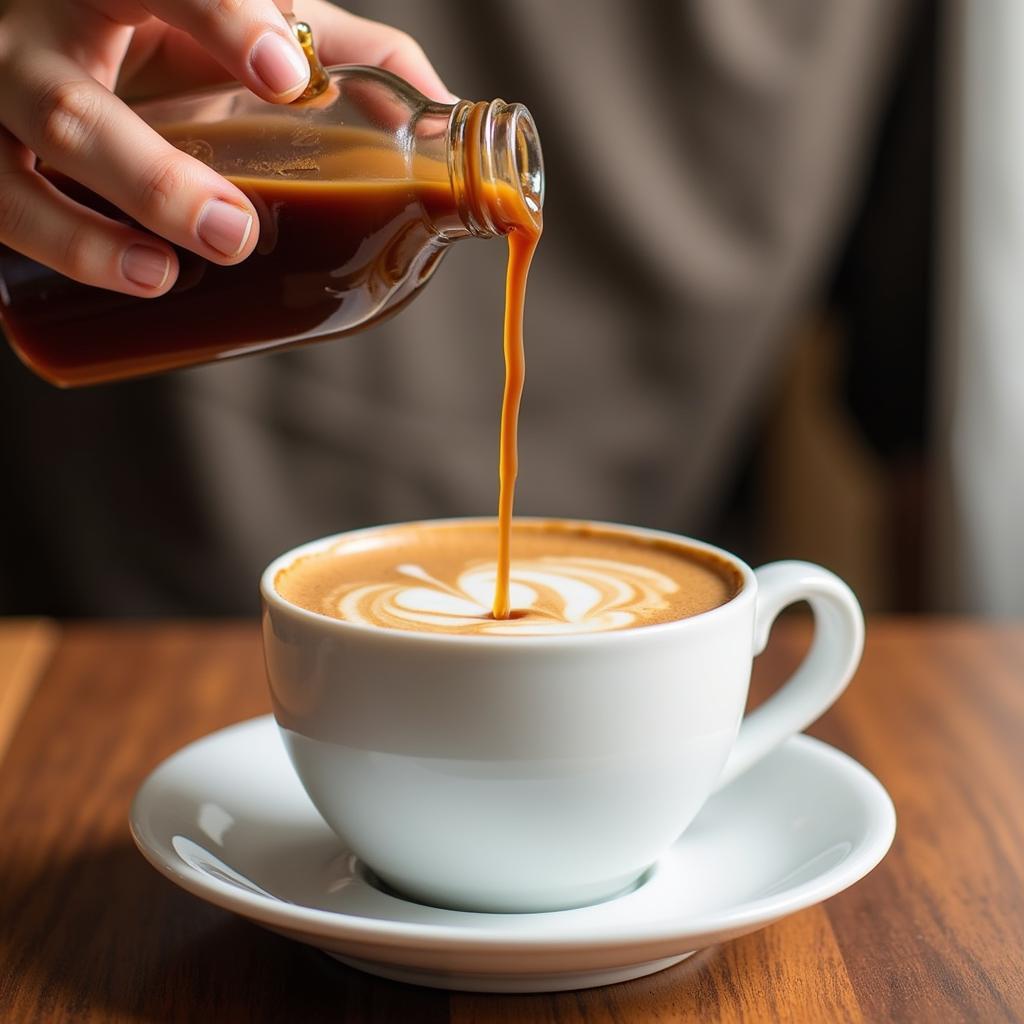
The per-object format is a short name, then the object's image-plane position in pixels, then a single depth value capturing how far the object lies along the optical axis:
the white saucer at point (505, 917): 0.56
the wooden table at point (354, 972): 0.61
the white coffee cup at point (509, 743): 0.61
